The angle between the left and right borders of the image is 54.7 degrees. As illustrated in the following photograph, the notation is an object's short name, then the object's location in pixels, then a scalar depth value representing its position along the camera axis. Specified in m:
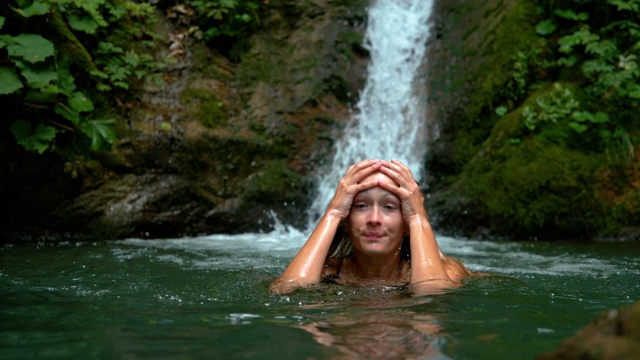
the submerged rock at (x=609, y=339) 1.40
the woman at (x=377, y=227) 3.61
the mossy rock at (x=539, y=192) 7.58
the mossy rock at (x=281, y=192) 8.88
